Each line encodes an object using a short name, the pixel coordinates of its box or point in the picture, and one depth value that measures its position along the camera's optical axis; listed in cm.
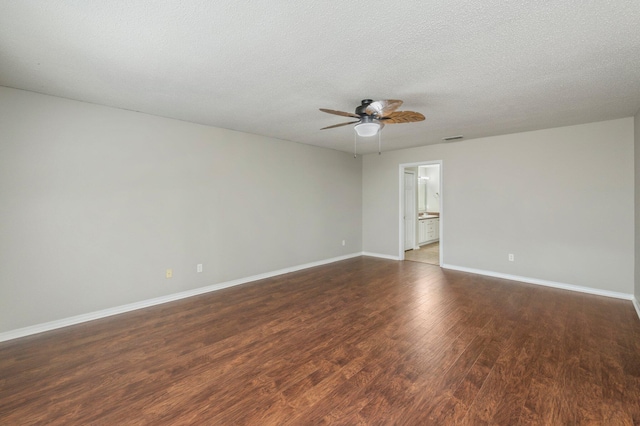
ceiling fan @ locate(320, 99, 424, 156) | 263
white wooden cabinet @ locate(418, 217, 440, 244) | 796
